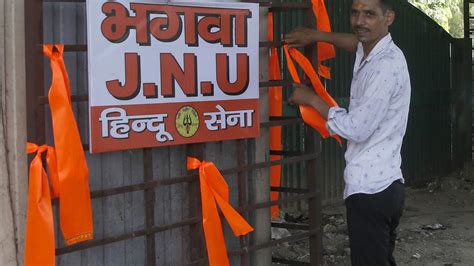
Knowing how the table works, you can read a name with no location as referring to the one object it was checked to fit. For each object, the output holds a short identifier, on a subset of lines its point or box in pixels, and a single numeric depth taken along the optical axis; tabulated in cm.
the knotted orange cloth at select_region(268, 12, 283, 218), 436
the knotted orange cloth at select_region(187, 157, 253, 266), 370
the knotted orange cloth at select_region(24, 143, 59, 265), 299
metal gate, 316
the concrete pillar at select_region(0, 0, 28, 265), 305
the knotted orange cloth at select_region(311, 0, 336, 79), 450
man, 353
